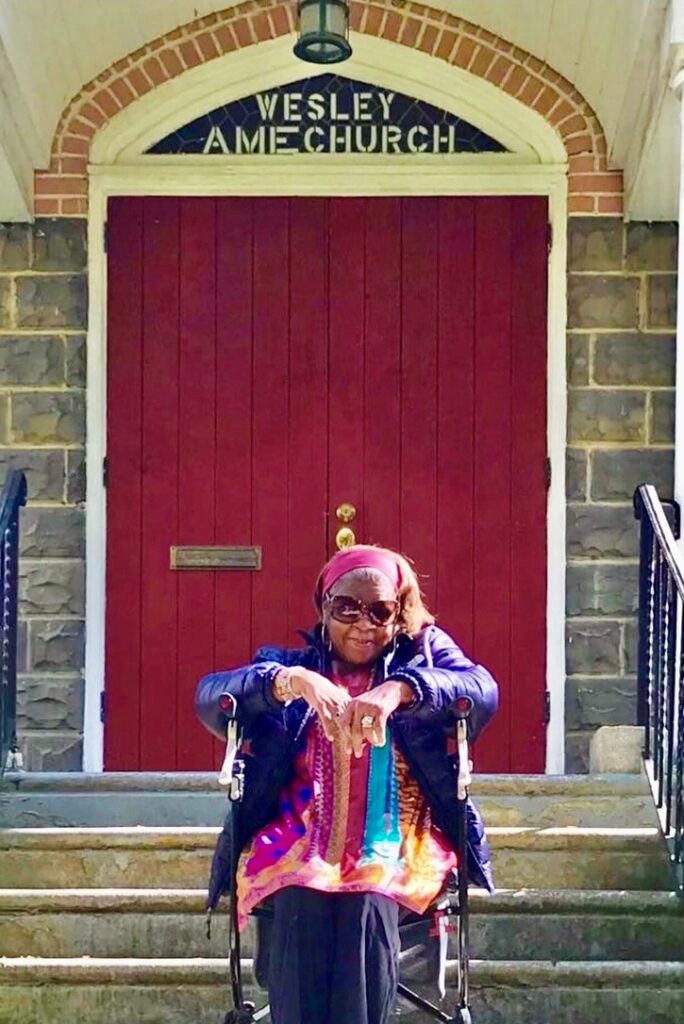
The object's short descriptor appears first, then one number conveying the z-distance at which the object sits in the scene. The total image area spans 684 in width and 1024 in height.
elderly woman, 3.03
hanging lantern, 4.81
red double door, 5.54
